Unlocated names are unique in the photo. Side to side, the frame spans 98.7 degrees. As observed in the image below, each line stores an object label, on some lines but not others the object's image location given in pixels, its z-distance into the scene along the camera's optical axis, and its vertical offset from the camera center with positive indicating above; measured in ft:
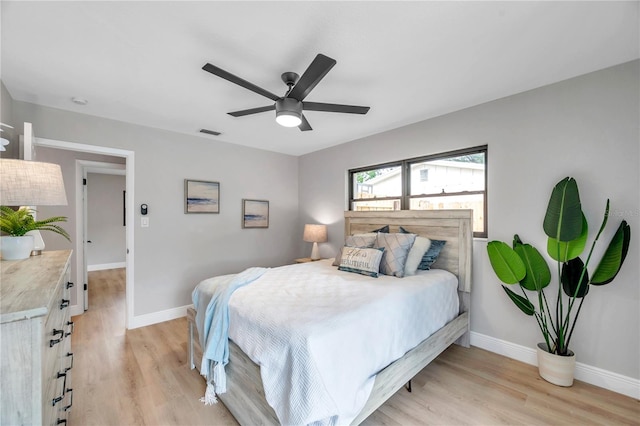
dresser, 2.72 -1.51
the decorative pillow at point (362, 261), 8.95 -1.66
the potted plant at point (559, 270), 6.77 -1.54
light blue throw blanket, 6.01 -2.67
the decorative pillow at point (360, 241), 10.22 -1.11
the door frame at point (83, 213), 12.56 -0.13
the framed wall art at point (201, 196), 12.40 +0.67
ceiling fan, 5.40 +2.73
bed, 5.34 -3.29
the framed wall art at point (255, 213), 14.38 -0.13
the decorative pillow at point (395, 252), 8.89 -1.34
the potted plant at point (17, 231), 5.37 -0.43
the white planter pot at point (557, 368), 7.11 -4.08
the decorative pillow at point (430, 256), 9.49 -1.52
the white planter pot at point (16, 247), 5.33 -0.74
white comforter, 4.44 -2.39
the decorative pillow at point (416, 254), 9.00 -1.42
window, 9.70 +1.15
